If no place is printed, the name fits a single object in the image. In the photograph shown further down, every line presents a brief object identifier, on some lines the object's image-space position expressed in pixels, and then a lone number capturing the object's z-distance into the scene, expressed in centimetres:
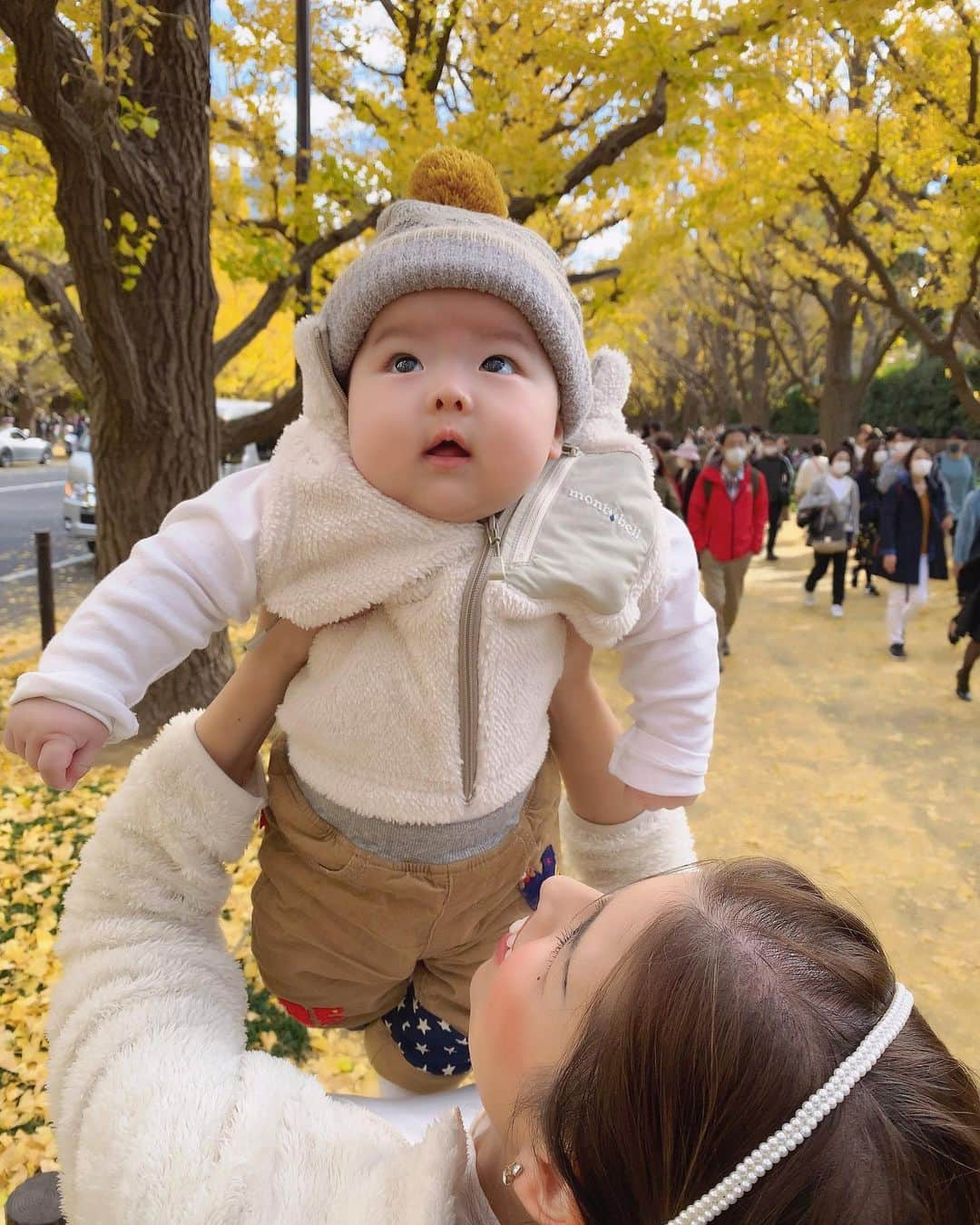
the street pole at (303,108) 489
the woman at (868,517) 1001
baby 113
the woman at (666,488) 693
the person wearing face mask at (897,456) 817
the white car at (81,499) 1059
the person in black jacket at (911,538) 732
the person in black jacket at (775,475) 1199
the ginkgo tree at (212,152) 338
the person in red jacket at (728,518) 691
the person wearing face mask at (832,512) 870
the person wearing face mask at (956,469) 1013
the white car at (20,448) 2808
